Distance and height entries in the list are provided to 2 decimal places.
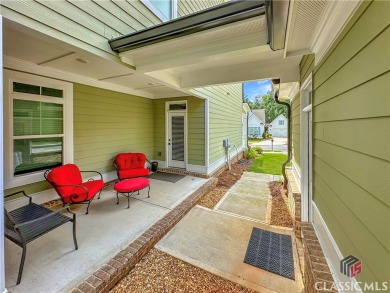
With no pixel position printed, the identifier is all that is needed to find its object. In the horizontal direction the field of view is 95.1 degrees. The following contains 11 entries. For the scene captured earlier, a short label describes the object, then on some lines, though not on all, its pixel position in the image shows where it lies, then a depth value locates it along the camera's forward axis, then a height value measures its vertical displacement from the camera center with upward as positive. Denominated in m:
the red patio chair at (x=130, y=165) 5.07 -0.82
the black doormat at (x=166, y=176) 5.93 -1.32
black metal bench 2.03 -1.15
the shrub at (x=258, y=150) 13.37 -0.84
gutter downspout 4.96 +0.32
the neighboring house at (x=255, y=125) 31.20 +2.44
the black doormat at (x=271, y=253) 2.44 -1.74
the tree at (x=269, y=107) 41.04 +8.11
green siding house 1.10 +0.85
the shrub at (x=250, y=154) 11.73 -1.02
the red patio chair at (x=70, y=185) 3.48 -0.99
